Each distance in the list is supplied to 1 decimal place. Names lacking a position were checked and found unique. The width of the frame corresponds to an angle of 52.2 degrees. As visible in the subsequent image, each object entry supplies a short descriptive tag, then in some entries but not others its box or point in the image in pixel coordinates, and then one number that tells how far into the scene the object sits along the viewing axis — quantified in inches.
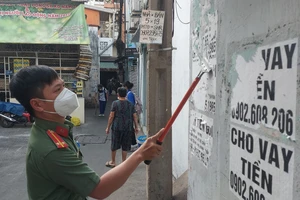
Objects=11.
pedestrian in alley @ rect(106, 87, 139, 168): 251.6
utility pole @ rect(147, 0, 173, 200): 166.6
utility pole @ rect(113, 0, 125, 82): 758.4
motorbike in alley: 456.4
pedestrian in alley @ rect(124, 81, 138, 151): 292.5
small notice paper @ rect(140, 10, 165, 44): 155.6
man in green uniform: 61.2
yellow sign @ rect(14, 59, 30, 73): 512.4
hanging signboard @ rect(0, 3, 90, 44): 462.9
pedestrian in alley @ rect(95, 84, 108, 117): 555.2
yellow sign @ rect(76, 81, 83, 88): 504.4
